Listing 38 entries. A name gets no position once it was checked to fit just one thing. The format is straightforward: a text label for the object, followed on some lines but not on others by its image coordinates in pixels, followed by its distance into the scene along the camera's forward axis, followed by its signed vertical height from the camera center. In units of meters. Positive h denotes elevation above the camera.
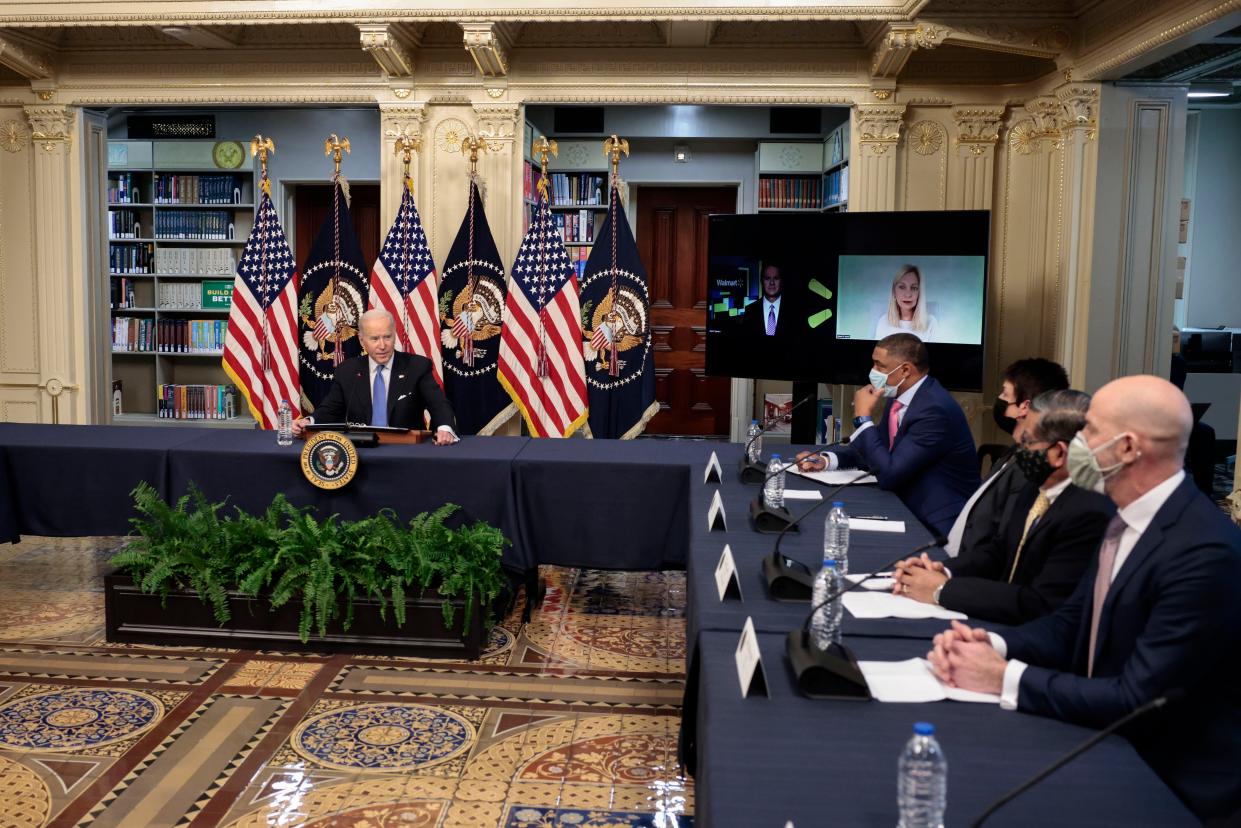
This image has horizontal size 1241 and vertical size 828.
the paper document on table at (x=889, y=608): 2.61 -0.69
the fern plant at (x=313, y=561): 4.29 -0.99
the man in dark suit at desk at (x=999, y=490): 3.26 -0.51
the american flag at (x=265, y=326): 6.88 -0.12
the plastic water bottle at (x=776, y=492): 3.84 -0.61
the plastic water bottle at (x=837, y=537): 3.01 -0.61
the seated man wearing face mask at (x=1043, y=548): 2.63 -0.55
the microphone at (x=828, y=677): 2.06 -0.67
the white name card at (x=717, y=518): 3.55 -0.65
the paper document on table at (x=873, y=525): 3.58 -0.67
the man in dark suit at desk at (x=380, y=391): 5.49 -0.41
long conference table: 1.68 -0.71
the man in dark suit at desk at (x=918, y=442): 4.31 -0.49
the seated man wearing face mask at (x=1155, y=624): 1.93 -0.54
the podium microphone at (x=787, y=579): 2.73 -0.65
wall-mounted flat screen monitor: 6.02 +0.14
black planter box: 4.35 -1.27
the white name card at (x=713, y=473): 4.47 -0.64
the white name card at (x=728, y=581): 2.72 -0.66
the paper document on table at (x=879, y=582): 2.86 -0.68
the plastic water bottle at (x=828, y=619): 2.33 -0.64
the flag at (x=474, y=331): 6.89 -0.13
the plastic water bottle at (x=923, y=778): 1.51 -0.63
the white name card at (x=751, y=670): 2.06 -0.67
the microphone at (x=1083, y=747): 1.46 -0.57
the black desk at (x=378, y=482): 4.75 -0.75
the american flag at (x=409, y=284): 6.79 +0.15
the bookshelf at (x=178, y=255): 10.39 +0.47
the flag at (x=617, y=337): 6.99 -0.16
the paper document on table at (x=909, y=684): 2.06 -0.70
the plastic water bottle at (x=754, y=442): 4.66 -0.53
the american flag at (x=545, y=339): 6.79 -0.17
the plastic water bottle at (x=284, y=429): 5.01 -0.56
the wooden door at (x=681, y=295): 10.07 +0.17
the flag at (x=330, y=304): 7.07 +0.02
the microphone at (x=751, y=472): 4.42 -0.63
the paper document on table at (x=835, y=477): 4.48 -0.66
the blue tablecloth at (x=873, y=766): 1.62 -0.71
